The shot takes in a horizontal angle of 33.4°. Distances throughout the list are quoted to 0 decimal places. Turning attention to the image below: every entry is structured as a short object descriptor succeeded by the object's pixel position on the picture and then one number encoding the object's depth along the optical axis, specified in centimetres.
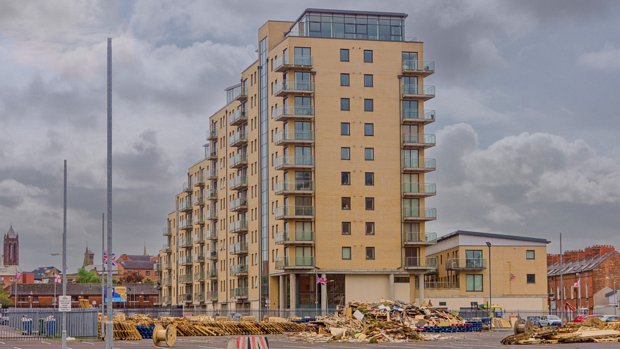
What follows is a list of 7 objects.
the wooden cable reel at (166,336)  5381
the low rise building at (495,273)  11156
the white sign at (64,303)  4041
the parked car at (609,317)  8903
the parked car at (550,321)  8981
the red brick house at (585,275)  12850
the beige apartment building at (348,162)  10056
